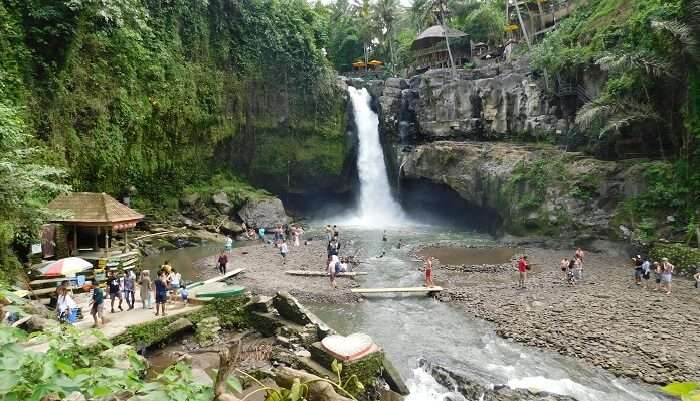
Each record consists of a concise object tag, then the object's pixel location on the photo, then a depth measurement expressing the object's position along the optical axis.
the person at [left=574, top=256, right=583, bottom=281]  19.67
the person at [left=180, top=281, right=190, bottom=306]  14.81
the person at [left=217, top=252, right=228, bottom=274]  20.47
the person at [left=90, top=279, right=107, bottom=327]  12.14
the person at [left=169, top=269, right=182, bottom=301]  15.43
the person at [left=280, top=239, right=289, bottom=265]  24.16
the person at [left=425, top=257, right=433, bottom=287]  19.03
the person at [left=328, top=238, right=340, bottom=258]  22.42
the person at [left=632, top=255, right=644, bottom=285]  18.70
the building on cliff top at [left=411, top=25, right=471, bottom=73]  51.44
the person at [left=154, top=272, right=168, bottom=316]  13.29
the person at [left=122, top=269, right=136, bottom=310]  14.38
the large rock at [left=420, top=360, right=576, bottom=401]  10.18
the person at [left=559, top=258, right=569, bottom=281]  20.01
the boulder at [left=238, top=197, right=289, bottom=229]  35.47
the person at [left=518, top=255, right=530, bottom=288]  18.72
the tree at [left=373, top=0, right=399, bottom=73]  55.94
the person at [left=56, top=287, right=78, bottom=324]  12.02
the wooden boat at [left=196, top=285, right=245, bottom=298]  15.12
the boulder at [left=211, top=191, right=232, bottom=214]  34.91
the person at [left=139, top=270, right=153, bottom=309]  14.41
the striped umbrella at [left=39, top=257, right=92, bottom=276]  13.51
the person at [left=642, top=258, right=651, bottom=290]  18.91
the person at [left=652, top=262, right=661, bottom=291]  18.17
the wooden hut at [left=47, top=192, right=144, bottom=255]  19.55
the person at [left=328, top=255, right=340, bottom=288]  19.48
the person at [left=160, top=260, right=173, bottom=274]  15.38
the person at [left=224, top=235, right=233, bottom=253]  26.09
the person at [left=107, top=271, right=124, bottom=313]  13.71
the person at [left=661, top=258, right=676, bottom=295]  17.44
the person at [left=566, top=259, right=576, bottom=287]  19.39
